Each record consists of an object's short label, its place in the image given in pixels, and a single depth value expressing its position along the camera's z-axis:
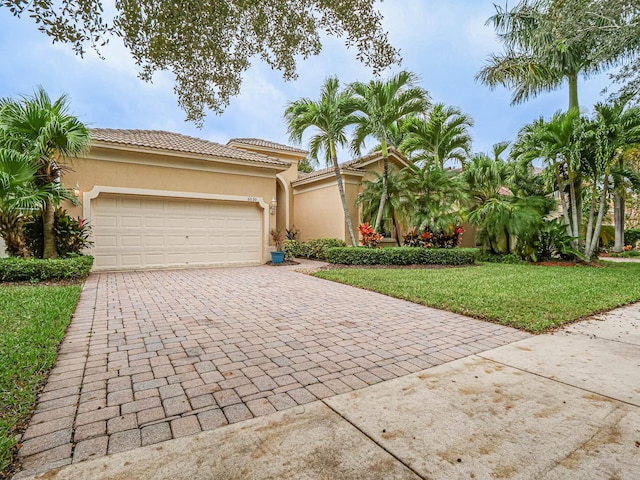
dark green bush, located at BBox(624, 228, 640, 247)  21.62
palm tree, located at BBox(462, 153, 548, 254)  12.82
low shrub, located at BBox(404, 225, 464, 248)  13.40
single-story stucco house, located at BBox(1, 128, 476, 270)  10.13
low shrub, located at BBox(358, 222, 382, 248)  12.79
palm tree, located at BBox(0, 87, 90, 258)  7.75
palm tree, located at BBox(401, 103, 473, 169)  14.96
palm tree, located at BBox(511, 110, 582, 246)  11.23
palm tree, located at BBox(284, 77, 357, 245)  11.72
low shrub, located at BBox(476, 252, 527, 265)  13.28
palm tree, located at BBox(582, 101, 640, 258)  10.56
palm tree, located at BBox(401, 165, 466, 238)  13.06
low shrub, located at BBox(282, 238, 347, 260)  13.59
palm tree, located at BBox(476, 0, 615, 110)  10.09
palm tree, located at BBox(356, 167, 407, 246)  13.31
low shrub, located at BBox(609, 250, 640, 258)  17.59
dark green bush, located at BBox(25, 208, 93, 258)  8.59
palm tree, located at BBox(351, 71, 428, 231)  11.59
